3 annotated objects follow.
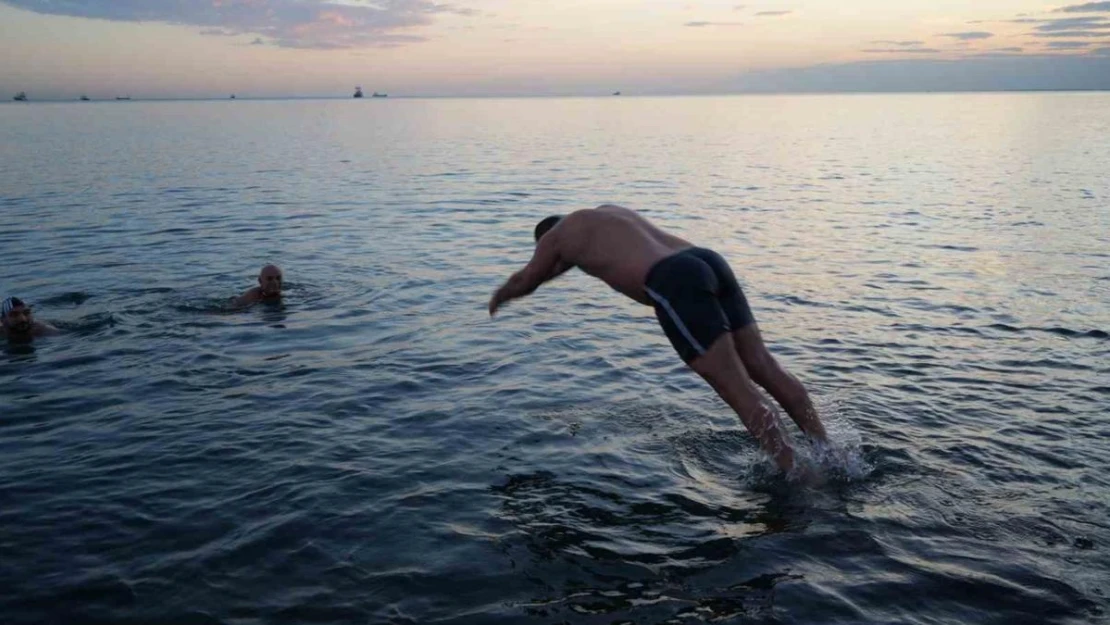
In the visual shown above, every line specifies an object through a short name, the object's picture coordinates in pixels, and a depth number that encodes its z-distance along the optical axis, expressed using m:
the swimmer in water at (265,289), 13.95
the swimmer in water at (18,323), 11.61
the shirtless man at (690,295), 6.59
